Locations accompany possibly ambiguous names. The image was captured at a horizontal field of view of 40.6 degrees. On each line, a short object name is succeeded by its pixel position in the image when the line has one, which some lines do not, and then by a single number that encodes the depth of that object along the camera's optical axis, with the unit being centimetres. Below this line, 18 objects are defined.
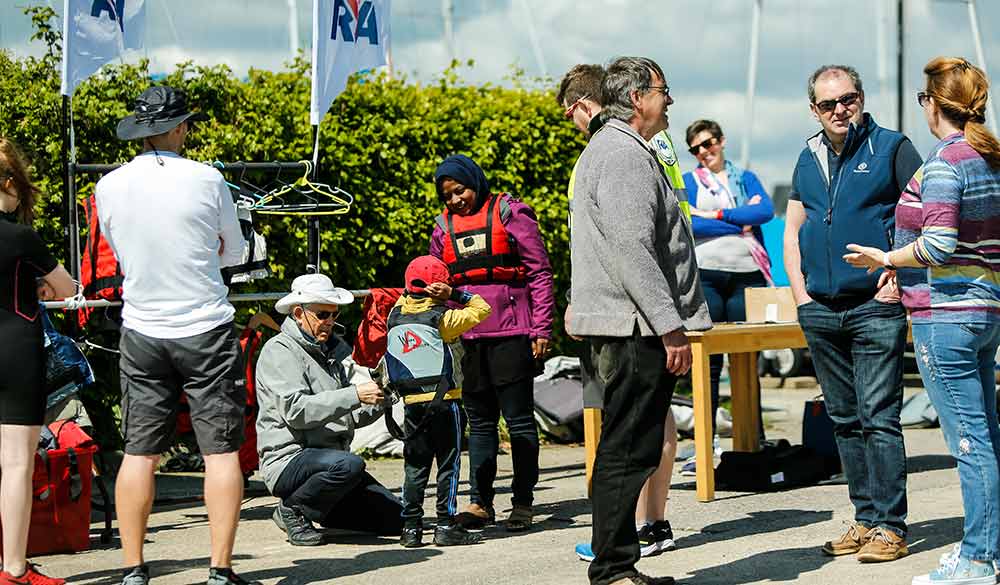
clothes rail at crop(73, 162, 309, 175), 775
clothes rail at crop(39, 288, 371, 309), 718
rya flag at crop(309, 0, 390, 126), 843
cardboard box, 830
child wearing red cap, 657
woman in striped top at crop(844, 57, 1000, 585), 532
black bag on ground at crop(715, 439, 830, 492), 816
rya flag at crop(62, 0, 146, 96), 777
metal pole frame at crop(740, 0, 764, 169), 3029
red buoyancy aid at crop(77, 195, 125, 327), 724
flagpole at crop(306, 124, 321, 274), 826
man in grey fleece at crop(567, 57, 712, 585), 514
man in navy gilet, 604
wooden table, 760
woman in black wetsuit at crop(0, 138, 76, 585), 548
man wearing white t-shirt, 539
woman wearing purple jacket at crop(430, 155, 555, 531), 716
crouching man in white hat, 663
